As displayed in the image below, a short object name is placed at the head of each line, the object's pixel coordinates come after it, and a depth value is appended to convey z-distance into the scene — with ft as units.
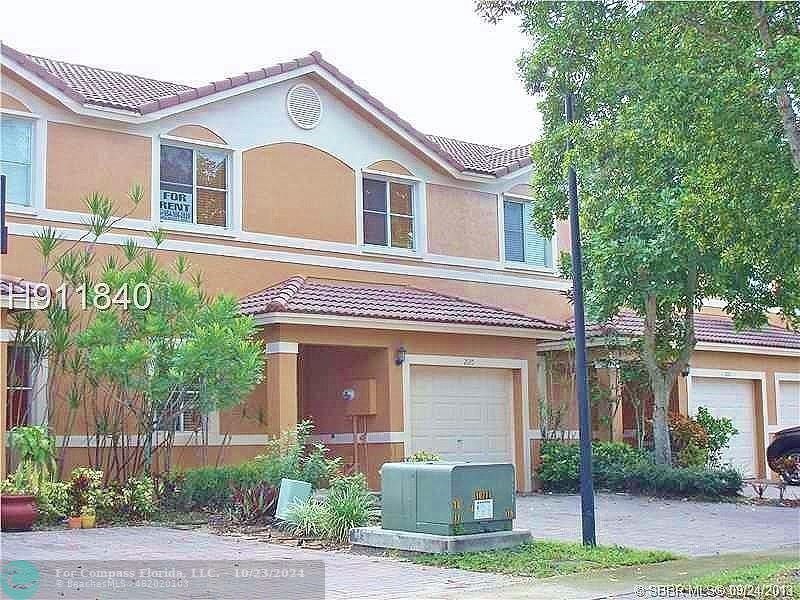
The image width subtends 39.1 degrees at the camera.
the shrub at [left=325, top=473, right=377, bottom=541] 44.52
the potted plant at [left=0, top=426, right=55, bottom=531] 46.52
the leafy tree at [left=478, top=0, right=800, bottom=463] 40.34
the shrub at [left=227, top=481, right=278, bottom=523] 49.44
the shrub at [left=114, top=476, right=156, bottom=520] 51.24
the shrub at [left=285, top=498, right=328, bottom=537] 45.11
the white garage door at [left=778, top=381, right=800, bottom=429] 89.81
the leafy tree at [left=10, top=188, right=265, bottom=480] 51.96
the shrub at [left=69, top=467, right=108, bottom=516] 49.39
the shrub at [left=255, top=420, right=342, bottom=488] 51.83
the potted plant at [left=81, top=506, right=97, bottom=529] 48.85
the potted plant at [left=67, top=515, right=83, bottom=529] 48.60
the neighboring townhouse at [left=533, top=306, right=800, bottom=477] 77.00
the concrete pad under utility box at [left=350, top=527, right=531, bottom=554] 39.86
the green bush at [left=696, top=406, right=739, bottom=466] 78.95
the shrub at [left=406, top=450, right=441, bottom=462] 52.67
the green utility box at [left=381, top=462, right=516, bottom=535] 40.55
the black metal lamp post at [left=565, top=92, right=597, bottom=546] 40.65
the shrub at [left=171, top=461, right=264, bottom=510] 52.60
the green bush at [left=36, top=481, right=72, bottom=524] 49.01
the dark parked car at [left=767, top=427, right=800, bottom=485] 73.97
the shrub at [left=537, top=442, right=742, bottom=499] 65.46
